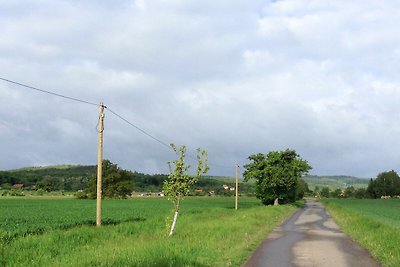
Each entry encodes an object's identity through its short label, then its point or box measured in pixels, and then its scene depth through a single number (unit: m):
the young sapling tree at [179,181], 20.53
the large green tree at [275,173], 67.06
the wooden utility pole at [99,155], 20.52
